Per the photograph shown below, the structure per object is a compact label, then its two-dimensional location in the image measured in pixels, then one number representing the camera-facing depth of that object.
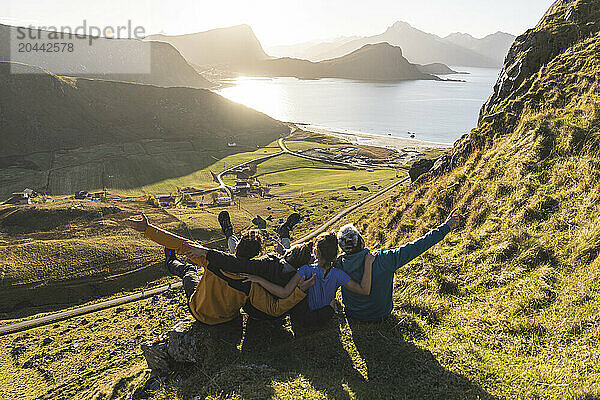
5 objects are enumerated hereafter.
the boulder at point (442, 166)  22.91
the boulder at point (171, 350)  7.92
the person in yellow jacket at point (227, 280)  7.47
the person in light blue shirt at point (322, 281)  7.18
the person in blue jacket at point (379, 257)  7.06
